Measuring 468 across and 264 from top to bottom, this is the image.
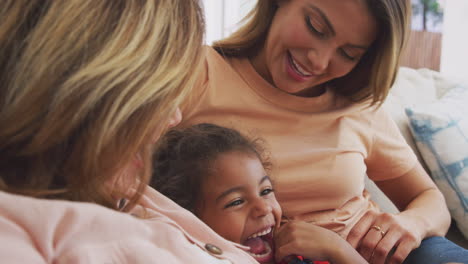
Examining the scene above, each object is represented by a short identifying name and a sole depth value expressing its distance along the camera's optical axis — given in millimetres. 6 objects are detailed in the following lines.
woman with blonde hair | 482
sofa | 1506
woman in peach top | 1091
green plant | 2471
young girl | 929
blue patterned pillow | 1498
